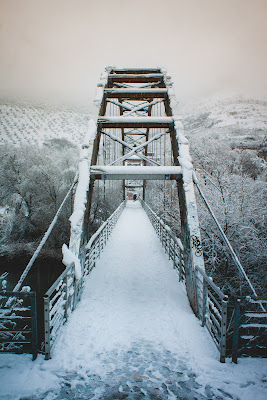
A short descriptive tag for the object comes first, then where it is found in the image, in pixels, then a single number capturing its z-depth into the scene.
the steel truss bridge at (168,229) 2.73
